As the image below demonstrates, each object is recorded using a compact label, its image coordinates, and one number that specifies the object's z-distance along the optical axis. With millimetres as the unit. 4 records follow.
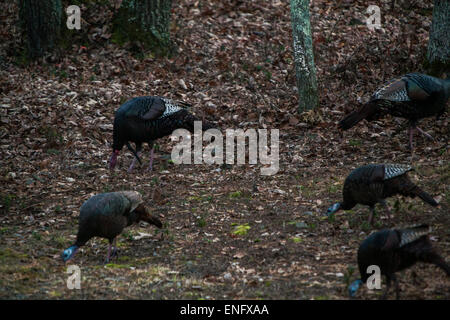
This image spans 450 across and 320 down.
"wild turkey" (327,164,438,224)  12750
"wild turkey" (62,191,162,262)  12281
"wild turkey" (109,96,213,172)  17984
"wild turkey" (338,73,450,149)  17125
